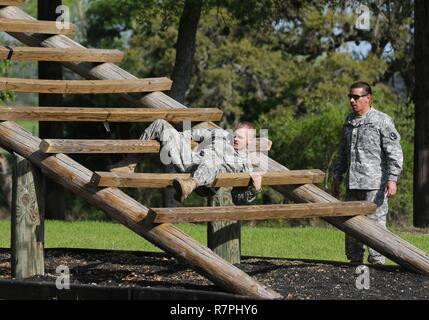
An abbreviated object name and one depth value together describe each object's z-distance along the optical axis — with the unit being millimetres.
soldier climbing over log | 16946
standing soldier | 18325
